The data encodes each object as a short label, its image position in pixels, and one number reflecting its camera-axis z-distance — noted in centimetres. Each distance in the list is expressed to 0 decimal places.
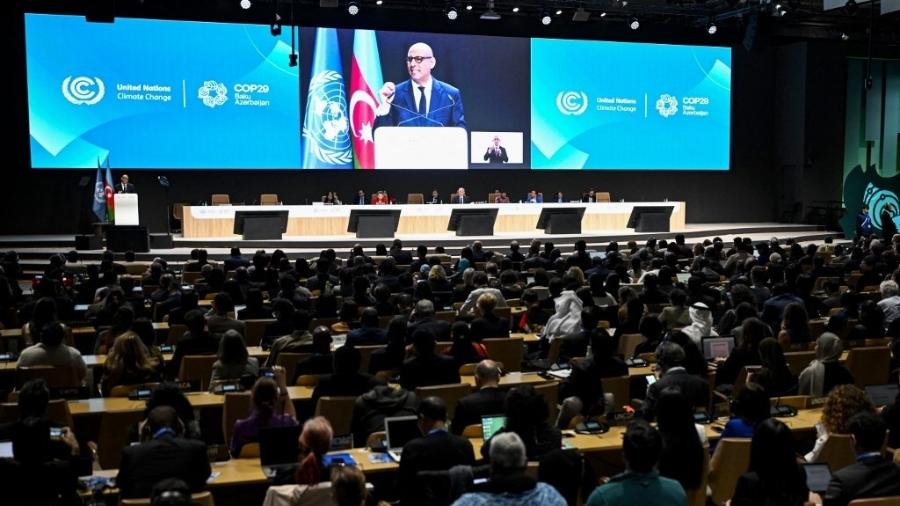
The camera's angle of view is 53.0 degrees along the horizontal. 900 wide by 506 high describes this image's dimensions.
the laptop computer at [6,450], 459
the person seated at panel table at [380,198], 2111
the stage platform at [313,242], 1786
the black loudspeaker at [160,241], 1769
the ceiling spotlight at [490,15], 1923
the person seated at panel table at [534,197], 2208
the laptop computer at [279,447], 483
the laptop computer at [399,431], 514
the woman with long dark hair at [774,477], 396
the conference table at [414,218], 1886
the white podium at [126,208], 1802
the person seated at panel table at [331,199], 2072
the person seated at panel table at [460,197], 2130
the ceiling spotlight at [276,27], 1789
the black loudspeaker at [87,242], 1741
